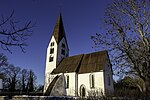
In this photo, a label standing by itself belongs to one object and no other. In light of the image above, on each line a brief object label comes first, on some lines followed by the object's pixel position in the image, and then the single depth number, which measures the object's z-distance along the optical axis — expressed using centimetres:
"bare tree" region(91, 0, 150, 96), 858
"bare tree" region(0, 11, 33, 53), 575
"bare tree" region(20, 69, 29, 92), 5357
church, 2766
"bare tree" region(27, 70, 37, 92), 5122
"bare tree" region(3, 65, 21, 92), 4848
